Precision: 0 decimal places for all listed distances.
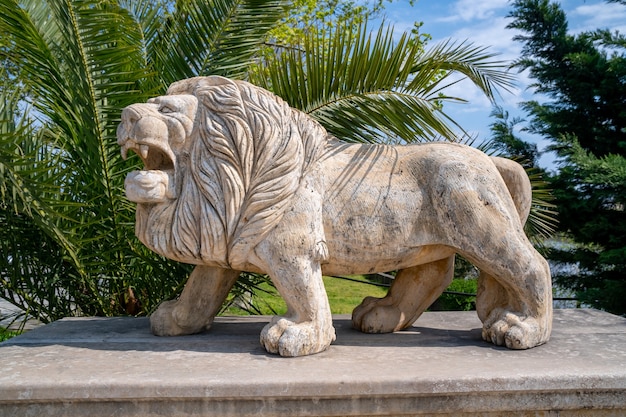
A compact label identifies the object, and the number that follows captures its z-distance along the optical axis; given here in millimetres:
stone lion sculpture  2410
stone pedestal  1980
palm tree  3334
